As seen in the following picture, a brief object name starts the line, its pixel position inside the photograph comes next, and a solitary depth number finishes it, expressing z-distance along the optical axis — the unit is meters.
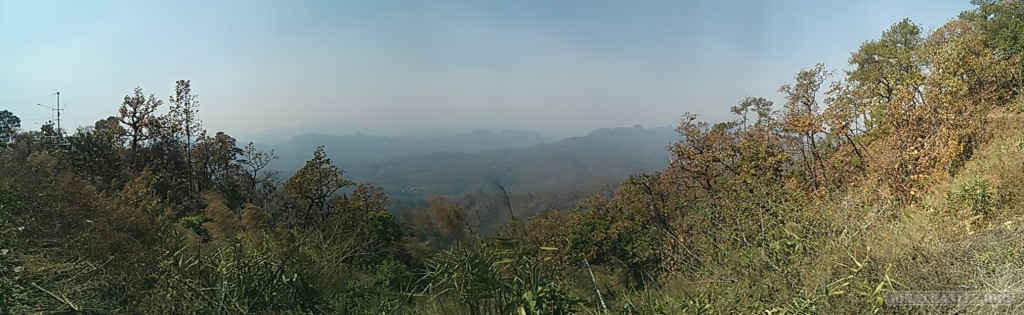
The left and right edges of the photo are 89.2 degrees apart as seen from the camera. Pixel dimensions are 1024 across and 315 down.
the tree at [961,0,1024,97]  16.12
